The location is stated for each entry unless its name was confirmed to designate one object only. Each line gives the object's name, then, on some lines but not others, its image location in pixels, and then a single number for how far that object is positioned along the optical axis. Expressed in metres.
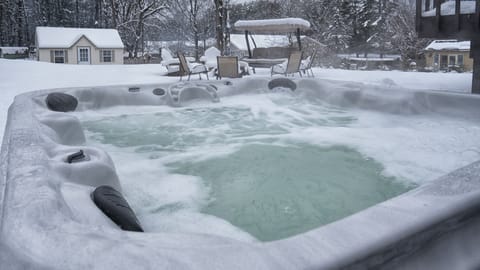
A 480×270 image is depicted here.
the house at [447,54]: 15.88
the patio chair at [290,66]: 7.25
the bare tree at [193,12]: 22.78
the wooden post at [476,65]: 4.91
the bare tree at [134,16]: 21.05
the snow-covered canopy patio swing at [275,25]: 9.15
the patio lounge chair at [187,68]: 7.22
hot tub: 0.89
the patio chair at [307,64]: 8.11
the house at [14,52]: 22.62
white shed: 18.48
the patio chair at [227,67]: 6.98
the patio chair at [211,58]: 9.16
